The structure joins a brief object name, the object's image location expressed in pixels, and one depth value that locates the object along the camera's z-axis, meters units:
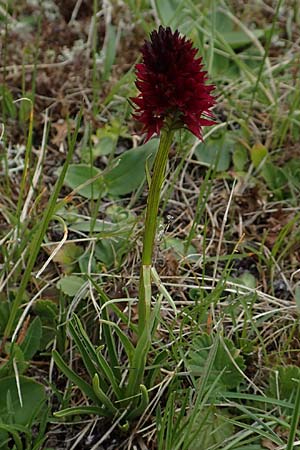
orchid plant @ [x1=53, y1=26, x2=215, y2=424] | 0.25
